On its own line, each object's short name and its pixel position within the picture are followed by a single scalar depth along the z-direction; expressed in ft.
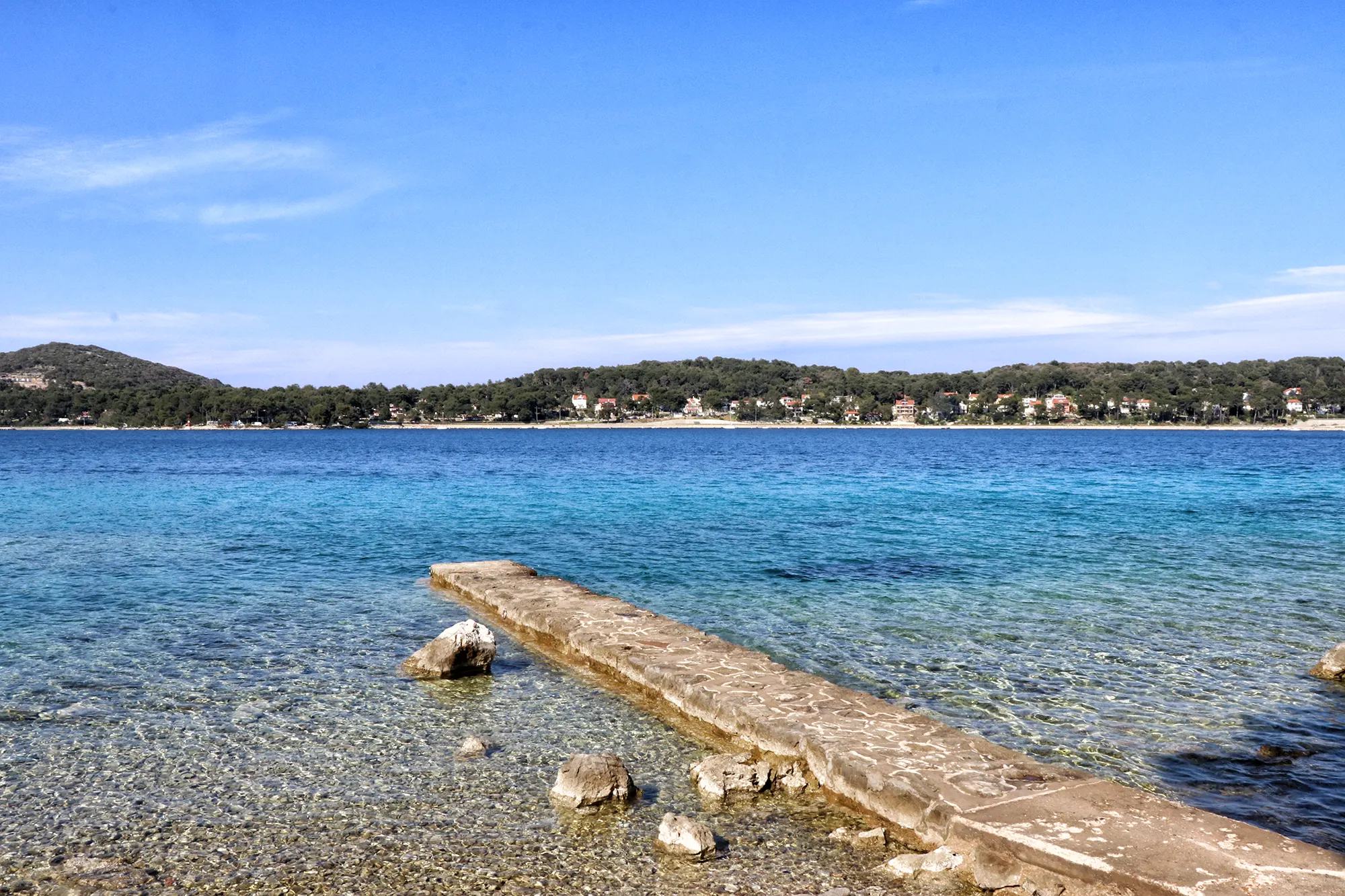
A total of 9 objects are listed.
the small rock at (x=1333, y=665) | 38.63
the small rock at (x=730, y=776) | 26.61
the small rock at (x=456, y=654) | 38.86
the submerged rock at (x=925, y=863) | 21.76
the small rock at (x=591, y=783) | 25.38
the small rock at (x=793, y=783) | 26.96
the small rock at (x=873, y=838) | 23.53
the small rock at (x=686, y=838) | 22.44
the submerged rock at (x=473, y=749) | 29.60
